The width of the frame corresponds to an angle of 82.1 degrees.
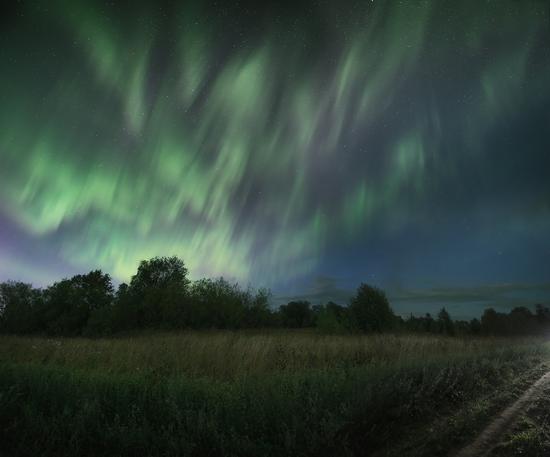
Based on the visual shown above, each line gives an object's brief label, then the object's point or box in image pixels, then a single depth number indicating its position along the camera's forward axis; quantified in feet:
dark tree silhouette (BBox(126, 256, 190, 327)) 160.66
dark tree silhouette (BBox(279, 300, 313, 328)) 306.80
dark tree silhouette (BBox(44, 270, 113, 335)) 190.49
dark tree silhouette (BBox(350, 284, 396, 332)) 130.11
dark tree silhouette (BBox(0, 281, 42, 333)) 206.12
